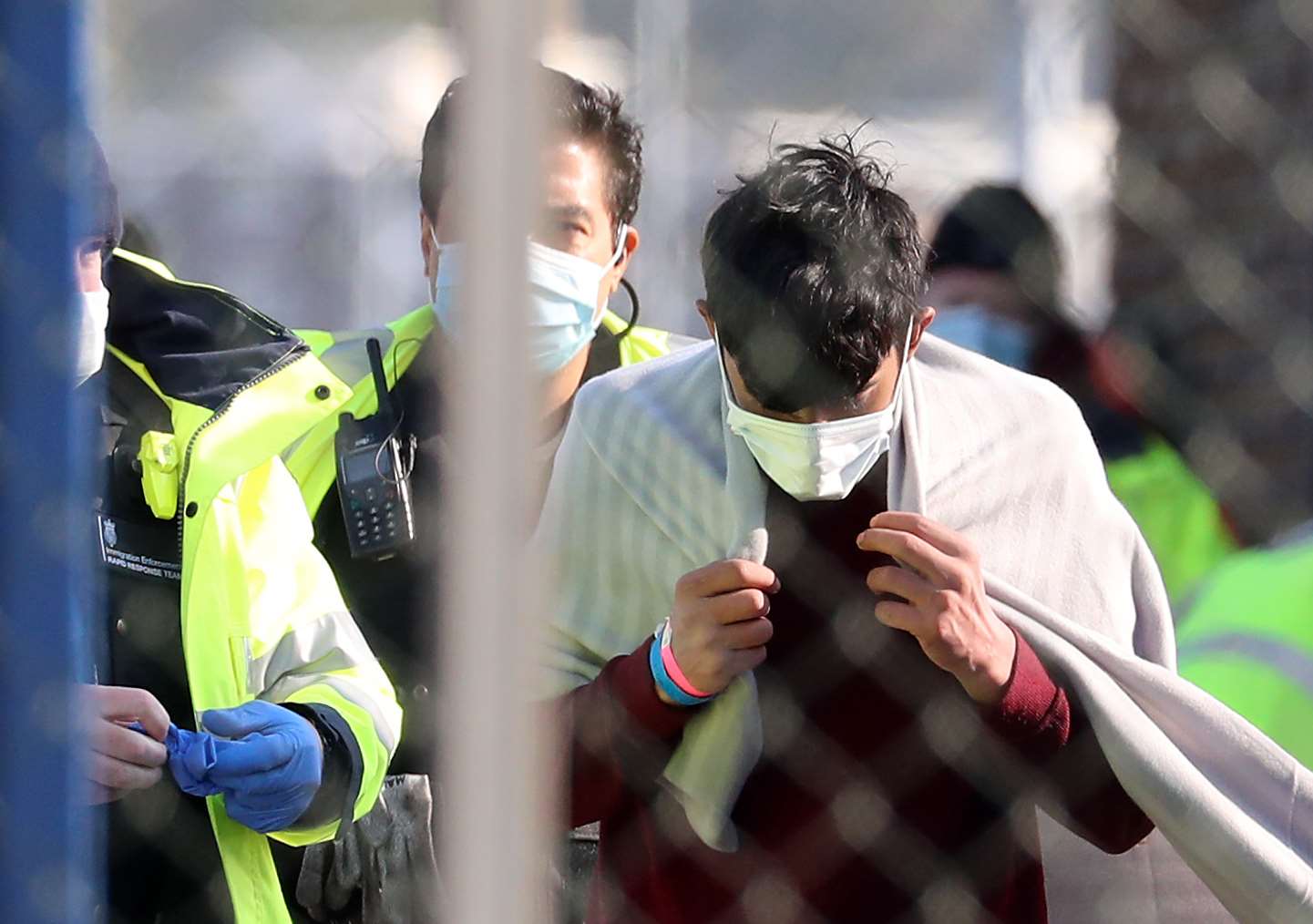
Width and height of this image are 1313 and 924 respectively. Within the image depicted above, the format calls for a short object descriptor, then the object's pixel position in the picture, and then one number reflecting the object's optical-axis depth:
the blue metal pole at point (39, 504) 11.85
